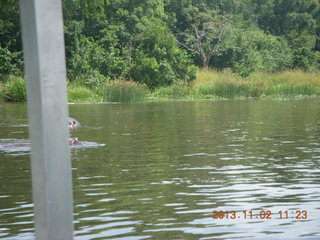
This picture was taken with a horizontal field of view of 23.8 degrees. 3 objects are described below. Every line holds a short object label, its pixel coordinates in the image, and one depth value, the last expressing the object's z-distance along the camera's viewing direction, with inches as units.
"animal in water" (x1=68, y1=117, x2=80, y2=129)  758.5
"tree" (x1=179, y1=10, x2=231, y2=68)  1998.0
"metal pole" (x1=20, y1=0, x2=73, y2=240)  119.1
